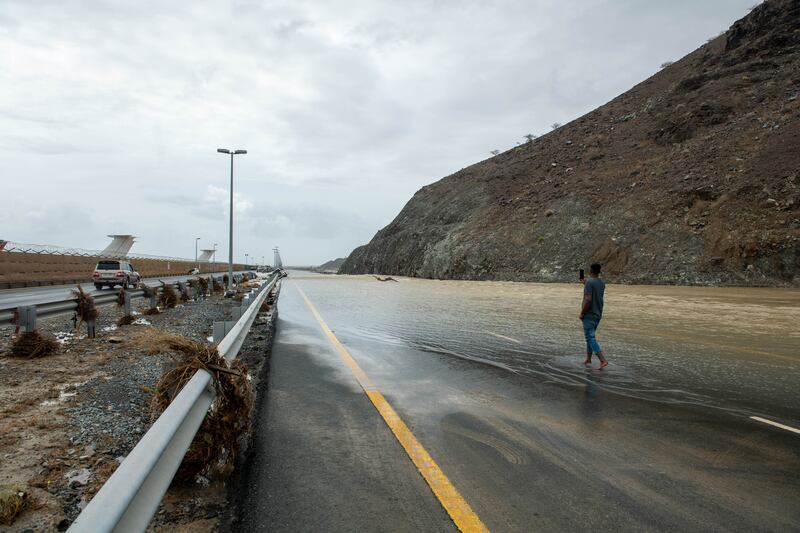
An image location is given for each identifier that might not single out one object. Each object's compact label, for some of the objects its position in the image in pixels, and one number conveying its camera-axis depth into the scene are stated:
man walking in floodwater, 8.20
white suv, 28.78
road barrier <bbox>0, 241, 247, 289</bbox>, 31.73
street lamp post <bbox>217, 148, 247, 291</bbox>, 32.09
